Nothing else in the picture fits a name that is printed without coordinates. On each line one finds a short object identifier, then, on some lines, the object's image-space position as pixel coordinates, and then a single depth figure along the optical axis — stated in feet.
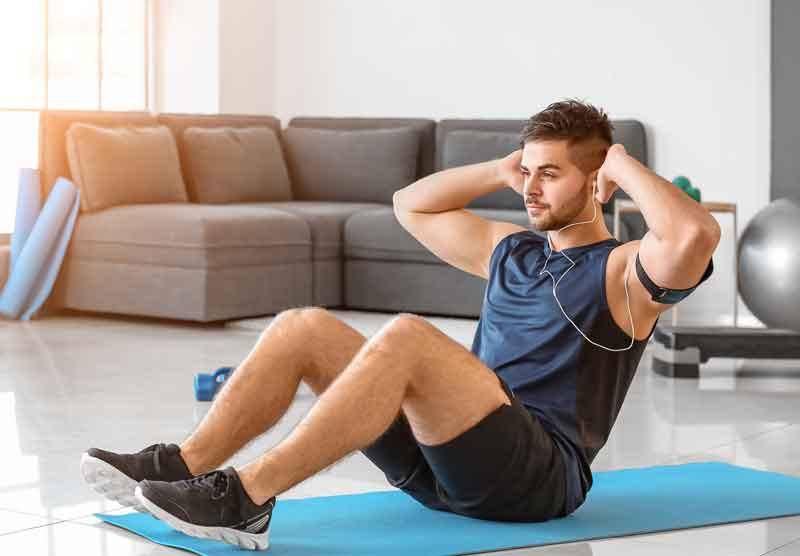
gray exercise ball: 16.14
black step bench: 16.76
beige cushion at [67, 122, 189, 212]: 21.39
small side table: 20.18
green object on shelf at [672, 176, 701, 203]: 18.92
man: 7.86
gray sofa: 20.42
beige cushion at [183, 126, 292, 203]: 23.09
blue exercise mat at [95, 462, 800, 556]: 8.52
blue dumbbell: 14.34
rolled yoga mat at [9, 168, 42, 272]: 21.44
